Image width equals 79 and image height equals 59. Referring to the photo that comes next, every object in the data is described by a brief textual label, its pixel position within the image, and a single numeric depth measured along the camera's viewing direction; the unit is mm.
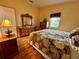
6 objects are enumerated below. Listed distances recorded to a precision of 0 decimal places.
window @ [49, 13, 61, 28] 3527
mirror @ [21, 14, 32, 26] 3632
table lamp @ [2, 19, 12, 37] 1579
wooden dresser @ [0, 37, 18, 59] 1357
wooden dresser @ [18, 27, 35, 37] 3422
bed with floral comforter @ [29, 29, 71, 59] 1032
